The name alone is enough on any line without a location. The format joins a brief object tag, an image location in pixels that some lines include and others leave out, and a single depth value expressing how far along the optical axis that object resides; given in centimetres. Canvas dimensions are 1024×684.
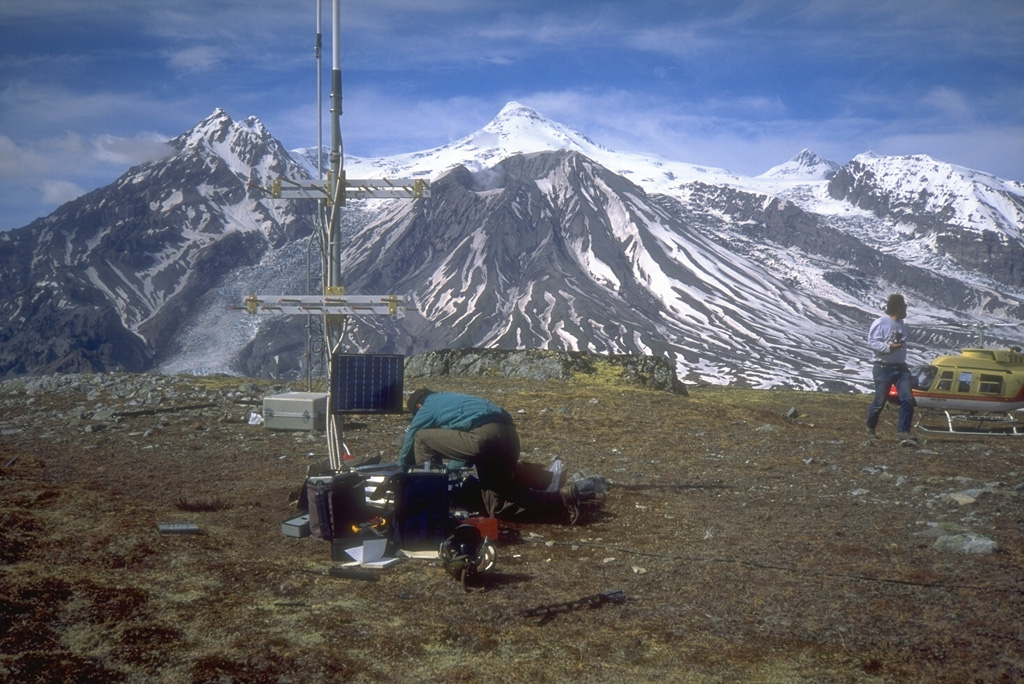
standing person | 1307
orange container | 750
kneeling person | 852
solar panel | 915
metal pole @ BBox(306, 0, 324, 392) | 972
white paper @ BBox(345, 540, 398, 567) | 696
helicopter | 1587
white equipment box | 1146
